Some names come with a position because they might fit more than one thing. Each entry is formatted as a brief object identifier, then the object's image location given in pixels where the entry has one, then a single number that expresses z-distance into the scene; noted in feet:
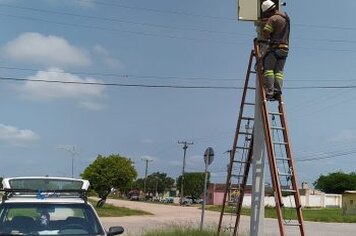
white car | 26.55
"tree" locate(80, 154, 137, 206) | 145.48
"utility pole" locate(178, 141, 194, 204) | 330.13
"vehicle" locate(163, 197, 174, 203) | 411.89
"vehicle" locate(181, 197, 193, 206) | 342.85
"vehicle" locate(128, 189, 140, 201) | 421.18
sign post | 62.44
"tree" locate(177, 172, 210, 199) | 446.19
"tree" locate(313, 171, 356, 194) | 461.78
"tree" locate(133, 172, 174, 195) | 547.49
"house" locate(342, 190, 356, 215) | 216.13
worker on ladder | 36.06
